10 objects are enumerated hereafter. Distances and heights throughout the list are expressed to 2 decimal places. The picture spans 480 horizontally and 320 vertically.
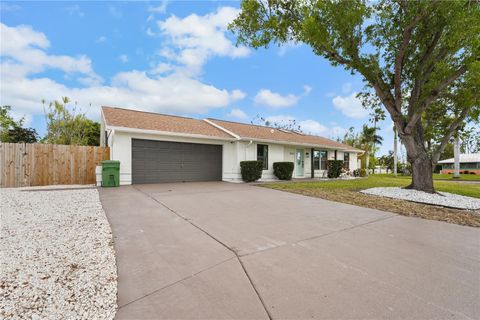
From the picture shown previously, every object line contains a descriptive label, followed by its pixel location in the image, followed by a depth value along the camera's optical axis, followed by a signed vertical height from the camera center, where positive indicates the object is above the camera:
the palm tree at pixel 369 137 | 32.28 +3.85
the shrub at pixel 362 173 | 20.96 -1.04
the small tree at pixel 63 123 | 16.36 +3.08
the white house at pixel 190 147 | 10.52 +0.87
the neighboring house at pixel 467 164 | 35.49 -0.23
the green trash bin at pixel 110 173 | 9.52 -0.51
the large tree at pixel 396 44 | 7.56 +4.68
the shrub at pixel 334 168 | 17.44 -0.47
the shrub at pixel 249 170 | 12.80 -0.48
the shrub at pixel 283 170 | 14.28 -0.52
